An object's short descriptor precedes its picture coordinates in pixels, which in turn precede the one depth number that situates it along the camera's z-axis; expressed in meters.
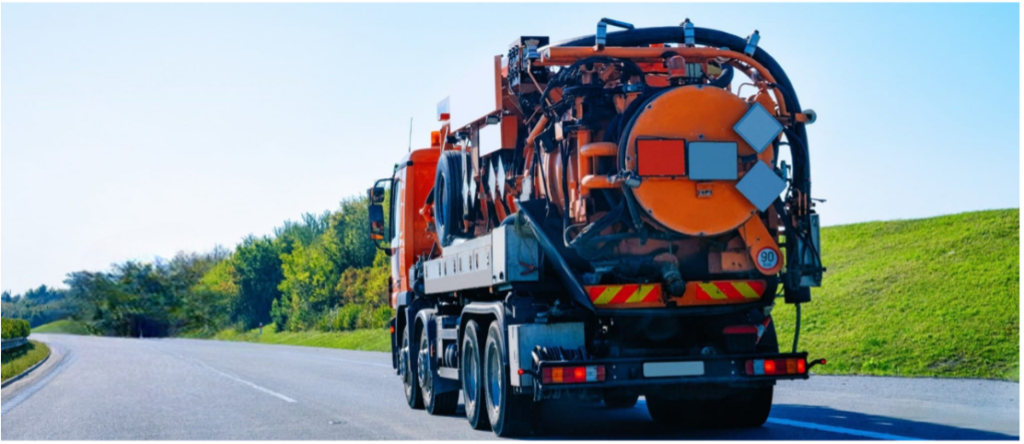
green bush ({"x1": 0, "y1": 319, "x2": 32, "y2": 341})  33.41
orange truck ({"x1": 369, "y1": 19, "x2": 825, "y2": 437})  9.11
